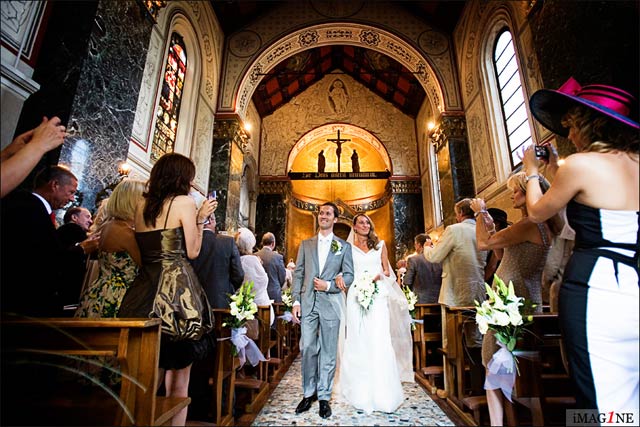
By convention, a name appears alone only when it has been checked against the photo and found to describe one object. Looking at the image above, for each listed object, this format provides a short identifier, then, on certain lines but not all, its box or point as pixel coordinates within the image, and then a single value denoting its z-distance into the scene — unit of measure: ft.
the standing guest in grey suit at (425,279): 13.73
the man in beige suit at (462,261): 9.75
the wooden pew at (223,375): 7.04
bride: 8.59
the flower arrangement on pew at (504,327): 5.63
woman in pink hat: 3.70
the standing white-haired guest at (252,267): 11.59
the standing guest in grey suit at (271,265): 14.80
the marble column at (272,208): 37.96
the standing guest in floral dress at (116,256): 5.71
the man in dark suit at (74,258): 6.73
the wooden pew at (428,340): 10.88
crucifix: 42.32
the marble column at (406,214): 36.04
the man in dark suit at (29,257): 4.92
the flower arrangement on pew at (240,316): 7.57
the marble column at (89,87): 10.69
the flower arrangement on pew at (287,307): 15.00
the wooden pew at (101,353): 3.94
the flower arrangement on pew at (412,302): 12.66
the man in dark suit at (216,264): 8.89
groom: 8.49
